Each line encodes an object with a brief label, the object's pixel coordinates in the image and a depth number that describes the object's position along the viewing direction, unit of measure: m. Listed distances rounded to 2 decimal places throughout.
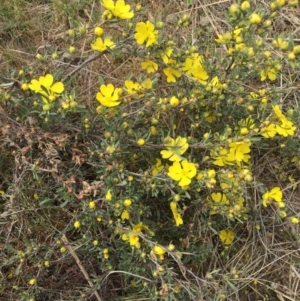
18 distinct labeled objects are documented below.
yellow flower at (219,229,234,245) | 0.50
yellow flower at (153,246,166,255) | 0.41
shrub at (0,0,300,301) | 0.42
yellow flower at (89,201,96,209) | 0.42
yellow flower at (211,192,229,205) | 0.45
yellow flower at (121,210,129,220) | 0.43
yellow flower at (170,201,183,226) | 0.44
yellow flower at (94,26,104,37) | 0.39
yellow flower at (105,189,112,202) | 0.41
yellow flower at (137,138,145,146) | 0.41
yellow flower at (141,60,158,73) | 0.45
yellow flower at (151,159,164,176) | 0.44
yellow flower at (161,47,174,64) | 0.43
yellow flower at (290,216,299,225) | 0.45
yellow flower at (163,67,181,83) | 0.45
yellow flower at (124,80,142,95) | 0.42
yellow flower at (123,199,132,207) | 0.41
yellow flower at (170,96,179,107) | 0.41
